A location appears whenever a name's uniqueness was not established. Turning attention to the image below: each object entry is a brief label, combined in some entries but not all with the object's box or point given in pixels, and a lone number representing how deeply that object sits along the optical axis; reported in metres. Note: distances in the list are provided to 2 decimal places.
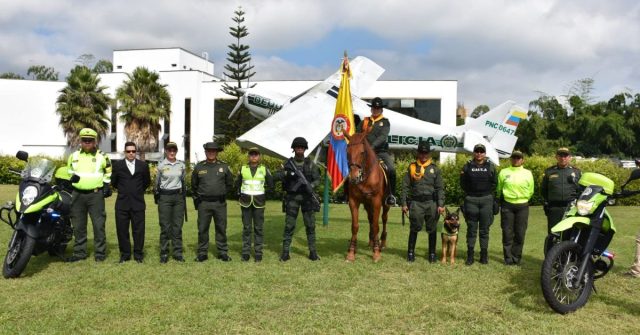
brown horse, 6.85
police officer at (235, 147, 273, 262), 7.03
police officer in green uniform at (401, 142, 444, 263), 7.02
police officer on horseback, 7.43
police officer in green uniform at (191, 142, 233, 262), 6.90
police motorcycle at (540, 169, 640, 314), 4.58
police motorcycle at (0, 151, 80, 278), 5.81
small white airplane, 9.59
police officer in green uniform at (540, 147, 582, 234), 6.76
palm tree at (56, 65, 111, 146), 30.50
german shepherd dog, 6.98
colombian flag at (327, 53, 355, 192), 8.00
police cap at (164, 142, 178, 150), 6.70
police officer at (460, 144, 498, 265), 6.93
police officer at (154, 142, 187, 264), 6.79
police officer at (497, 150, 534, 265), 6.98
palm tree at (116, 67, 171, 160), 29.36
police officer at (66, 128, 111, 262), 6.68
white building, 31.98
